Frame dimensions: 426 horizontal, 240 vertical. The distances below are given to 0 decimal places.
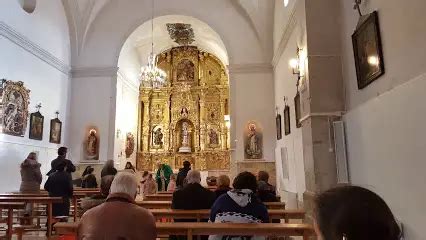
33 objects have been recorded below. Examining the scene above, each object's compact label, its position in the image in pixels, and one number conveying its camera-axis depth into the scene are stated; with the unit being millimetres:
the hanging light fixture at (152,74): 12055
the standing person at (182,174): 8279
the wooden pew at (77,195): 7317
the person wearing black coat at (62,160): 6850
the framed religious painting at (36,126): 10759
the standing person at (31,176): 7375
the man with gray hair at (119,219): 2553
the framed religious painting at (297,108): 7712
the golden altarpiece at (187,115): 17031
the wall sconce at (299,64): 6372
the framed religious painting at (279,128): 10881
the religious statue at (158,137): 17438
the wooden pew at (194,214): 4301
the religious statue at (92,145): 12977
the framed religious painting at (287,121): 9385
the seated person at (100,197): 3666
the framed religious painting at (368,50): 4270
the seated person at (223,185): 5039
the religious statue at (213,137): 17203
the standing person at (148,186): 10141
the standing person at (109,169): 6441
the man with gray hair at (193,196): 4582
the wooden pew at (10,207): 5371
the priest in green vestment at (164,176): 12609
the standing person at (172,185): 10667
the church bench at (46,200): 5852
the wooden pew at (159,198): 7302
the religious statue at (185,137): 17331
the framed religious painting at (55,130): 12000
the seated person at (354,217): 1072
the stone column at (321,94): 5414
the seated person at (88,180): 10273
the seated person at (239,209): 3342
